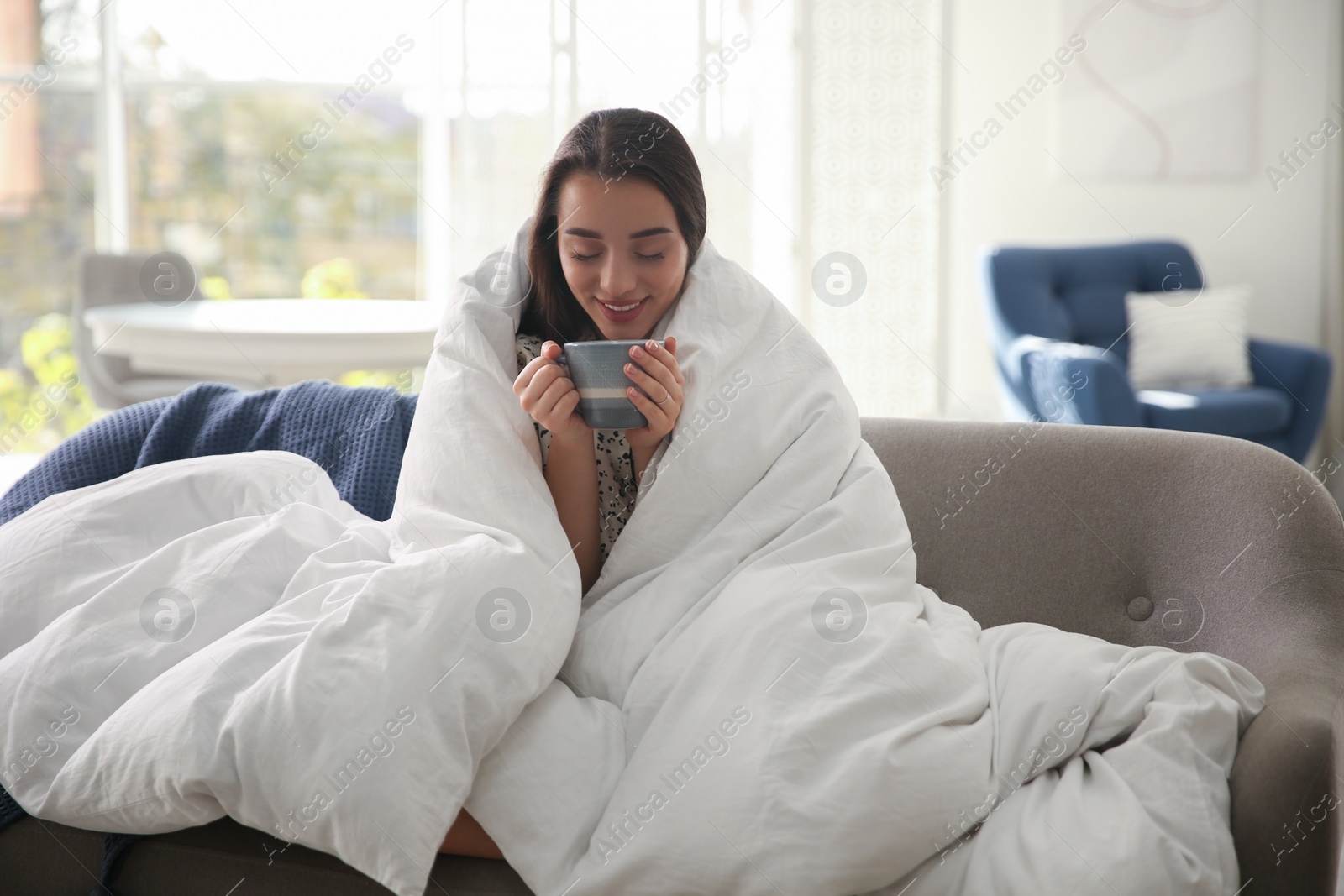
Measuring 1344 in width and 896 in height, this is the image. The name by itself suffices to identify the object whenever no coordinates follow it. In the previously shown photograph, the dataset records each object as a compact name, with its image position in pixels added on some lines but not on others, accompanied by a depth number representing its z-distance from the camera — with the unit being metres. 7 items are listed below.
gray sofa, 0.94
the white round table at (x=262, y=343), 2.55
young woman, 1.30
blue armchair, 3.27
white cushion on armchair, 3.71
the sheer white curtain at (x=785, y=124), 4.49
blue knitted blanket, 1.52
